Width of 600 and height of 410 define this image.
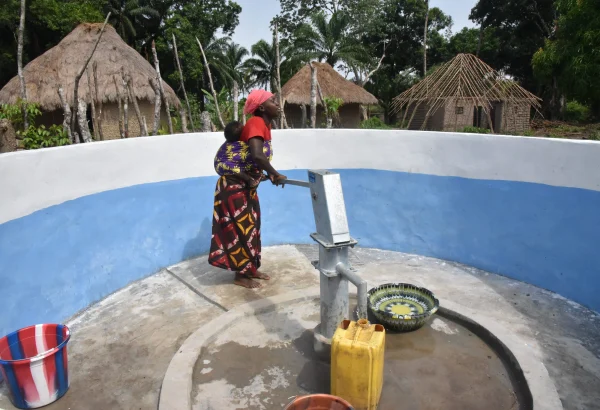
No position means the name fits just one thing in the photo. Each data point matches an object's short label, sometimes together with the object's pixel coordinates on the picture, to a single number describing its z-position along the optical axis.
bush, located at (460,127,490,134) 15.14
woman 3.43
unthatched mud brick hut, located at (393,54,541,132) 13.88
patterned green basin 3.01
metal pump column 2.38
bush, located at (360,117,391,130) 17.29
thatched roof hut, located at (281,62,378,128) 17.64
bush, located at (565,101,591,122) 21.36
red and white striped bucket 2.32
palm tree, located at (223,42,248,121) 22.61
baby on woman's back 3.57
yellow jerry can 2.09
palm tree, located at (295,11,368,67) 21.31
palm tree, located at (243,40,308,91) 21.86
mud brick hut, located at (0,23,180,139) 12.66
